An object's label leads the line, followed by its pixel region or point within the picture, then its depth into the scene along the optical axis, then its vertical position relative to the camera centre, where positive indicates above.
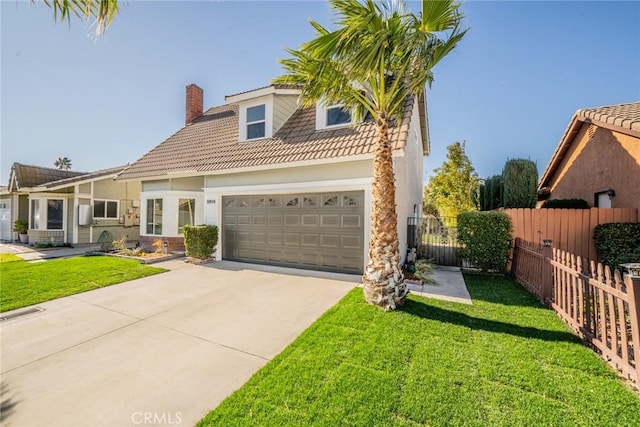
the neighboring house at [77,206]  15.35 +0.54
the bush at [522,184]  12.27 +1.62
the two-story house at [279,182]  8.11 +1.31
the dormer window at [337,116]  9.23 +3.66
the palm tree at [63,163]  52.77 +10.60
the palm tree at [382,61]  4.90 +3.26
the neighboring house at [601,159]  8.46 +2.46
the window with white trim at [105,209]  15.98 +0.36
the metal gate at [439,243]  9.68 -1.00
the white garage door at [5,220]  18.94 -0.47
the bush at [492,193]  14.23 +1.42
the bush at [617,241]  7.55 -0.66
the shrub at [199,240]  10.12 -0.98
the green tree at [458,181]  18.30 +2.59
